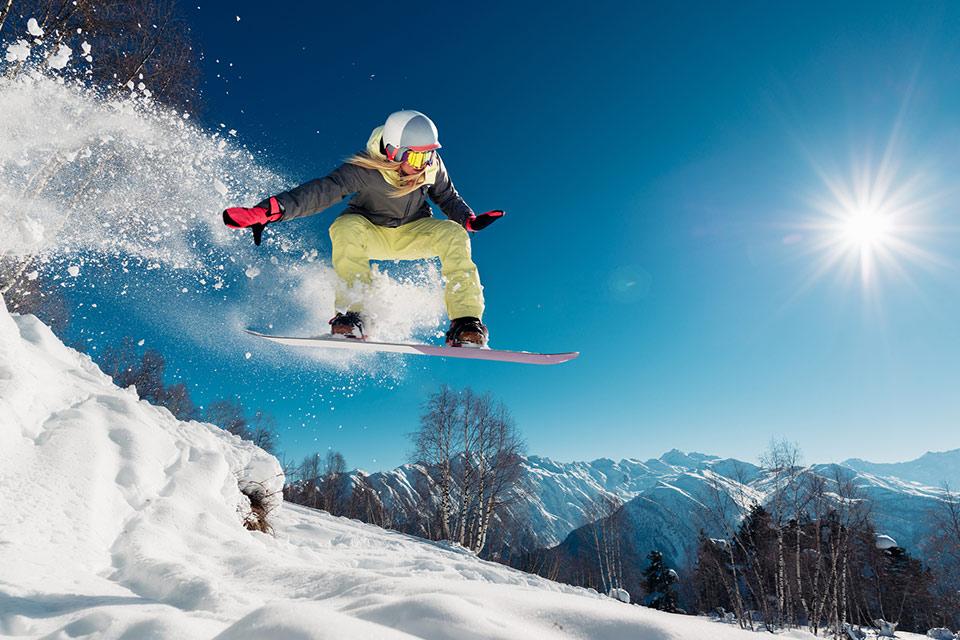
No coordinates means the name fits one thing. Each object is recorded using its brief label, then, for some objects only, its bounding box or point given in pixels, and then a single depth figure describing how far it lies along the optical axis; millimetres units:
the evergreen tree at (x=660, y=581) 26969
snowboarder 3279
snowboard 3365
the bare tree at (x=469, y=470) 13945
